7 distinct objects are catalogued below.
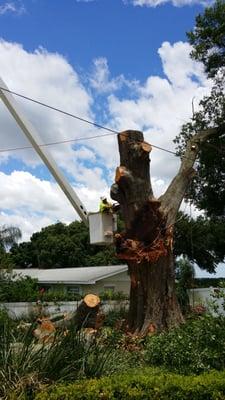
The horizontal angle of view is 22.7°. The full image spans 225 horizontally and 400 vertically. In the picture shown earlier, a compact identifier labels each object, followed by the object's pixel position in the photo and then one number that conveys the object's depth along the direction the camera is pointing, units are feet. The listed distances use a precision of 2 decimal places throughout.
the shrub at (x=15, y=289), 79.20
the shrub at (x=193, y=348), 23.80
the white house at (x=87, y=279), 108.68
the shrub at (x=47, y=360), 19.56
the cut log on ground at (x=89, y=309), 34.02
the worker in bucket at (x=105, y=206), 42.91
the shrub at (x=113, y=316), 51.37
